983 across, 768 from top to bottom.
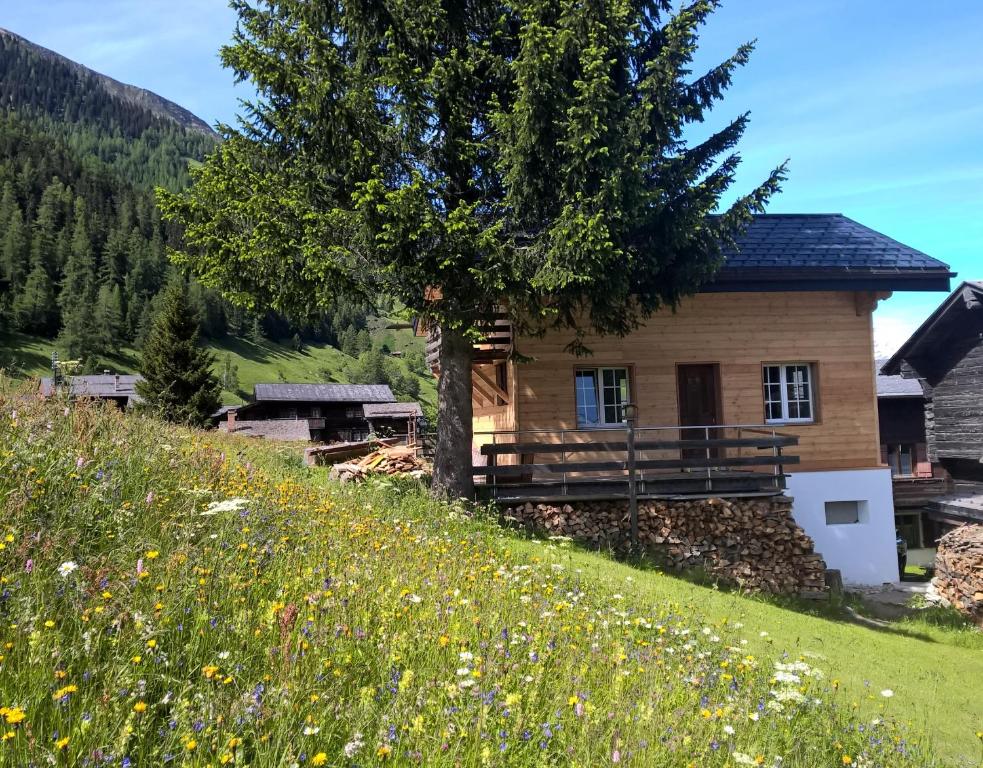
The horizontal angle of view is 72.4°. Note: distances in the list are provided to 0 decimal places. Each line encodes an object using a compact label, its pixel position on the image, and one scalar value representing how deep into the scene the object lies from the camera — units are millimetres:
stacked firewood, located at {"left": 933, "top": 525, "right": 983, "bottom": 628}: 13844
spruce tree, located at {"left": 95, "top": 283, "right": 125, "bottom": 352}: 102812
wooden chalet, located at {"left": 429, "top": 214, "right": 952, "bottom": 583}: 15672
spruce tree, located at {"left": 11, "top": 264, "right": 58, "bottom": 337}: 103250
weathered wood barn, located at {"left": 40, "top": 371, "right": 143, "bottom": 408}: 65188
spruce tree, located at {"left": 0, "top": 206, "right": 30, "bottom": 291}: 112125
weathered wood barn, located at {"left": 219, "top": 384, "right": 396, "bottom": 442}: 71062
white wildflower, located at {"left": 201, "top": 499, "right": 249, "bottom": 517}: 4895
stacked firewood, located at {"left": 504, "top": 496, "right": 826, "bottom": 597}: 13047
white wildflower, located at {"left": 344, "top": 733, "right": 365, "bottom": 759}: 2787
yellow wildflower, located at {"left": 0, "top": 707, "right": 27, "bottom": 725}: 2295
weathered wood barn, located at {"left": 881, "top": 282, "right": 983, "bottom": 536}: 16109
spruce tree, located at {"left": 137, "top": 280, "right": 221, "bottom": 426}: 39781
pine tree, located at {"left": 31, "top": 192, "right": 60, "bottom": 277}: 117438
